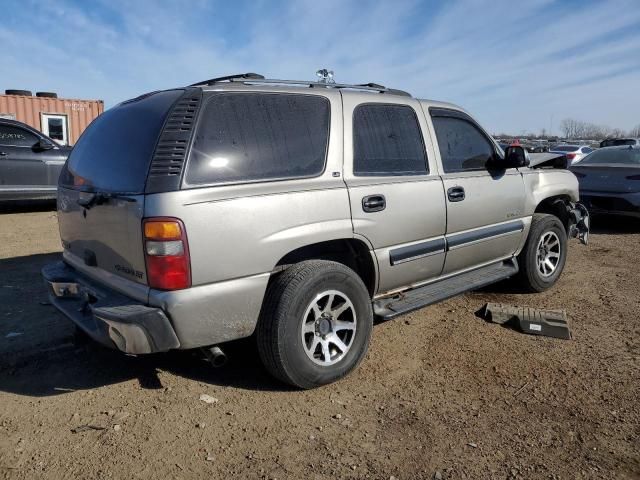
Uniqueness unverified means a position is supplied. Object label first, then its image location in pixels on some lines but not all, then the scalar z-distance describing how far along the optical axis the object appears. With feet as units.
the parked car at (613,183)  26.08
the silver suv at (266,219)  8.73
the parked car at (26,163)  29.68
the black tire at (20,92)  50.67
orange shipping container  49.83
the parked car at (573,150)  62.61
